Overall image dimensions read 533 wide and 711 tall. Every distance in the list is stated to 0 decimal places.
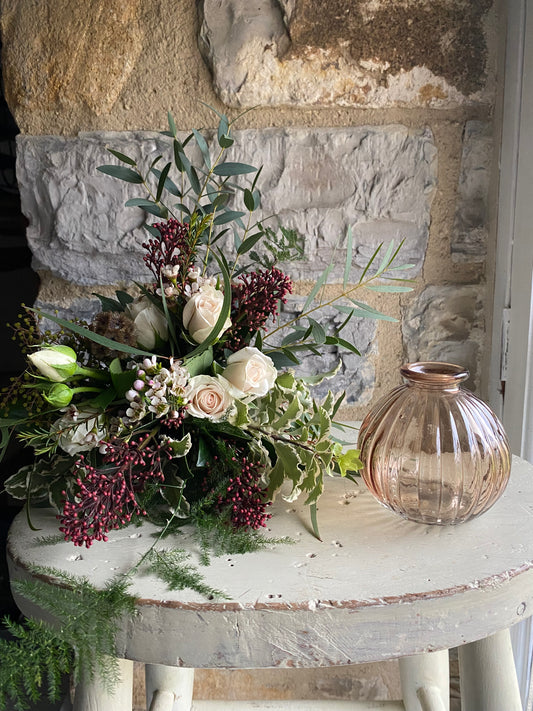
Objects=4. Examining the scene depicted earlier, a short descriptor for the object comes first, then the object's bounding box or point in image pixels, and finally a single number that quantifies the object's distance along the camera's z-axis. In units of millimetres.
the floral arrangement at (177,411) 625
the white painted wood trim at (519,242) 919
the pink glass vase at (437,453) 635
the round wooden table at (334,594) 542
